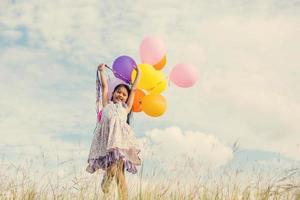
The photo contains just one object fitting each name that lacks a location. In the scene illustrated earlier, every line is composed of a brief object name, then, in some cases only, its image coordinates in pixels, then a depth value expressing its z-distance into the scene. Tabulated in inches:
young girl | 231.8
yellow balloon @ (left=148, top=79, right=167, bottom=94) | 264.4
